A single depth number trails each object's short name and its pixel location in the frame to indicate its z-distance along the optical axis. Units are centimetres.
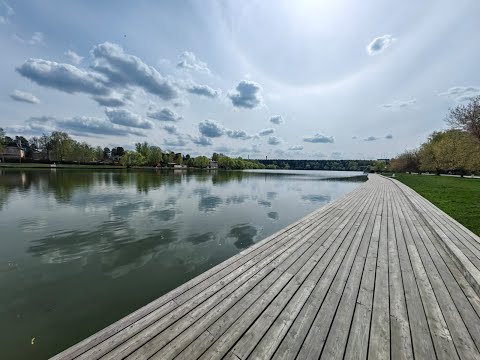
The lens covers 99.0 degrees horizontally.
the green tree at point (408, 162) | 6025
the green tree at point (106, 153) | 11975
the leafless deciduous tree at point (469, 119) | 1700
